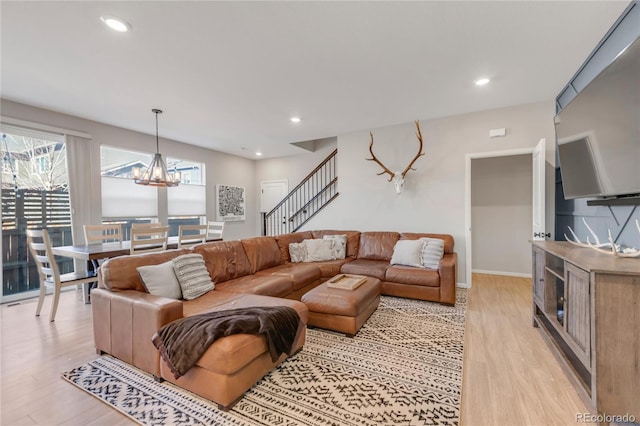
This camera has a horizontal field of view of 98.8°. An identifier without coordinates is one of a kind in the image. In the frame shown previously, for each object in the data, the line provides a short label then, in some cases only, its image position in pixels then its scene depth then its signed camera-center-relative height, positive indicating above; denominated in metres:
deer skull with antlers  4.57 +0.61
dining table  3.11 -0.45
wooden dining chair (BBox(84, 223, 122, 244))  3.88 -0.31
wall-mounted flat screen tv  1.71 +0.54
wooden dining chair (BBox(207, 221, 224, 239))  5.01 -0.41
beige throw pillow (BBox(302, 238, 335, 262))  4.33 -0.64
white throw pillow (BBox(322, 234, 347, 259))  4.49 -0.60
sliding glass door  3.71 +0.22
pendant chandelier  3.79 +0.52
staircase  6.48 +0.26
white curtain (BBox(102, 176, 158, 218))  4.70 +0.25
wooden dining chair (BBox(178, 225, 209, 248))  3.93 -0.40
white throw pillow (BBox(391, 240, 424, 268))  3.83 -0.64
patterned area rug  1.62 -1.22
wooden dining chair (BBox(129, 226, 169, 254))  3.47 -0.39
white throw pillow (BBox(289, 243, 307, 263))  4.32 -0.67
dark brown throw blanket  1.70 -0.80
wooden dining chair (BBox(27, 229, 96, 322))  3.05 -0.72
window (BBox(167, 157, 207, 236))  5.78 +0.33
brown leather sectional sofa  1.72 -0.81
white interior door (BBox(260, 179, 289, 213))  7.42 +0.49
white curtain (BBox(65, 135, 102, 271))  4.20 +0.43
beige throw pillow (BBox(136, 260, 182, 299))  2.32 -0.59
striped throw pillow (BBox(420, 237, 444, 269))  3.72 -0.62
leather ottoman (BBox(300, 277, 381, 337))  2.61 -0.96
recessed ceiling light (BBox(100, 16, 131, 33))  2.07 +1.47
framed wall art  6.73 +0.21
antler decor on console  1.83 -0.33
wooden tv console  1.50 -0.72
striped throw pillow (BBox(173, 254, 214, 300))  2.54 -0.62
